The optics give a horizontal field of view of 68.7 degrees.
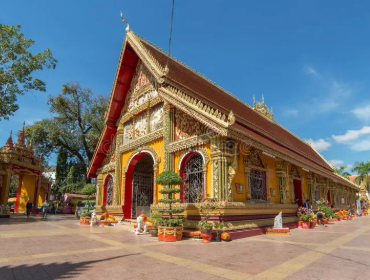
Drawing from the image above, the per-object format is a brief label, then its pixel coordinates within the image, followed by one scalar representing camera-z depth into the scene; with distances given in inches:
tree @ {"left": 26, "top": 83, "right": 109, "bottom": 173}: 1059.3
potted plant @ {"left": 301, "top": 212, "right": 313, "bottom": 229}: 493.0
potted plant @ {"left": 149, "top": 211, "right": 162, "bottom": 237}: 352.3
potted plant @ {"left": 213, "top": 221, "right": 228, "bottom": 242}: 318.0
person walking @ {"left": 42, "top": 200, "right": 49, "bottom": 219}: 770.8
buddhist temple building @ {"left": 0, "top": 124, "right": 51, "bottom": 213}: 832.9
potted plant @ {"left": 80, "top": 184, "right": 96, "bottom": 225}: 572.1
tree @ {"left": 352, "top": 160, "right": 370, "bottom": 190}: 1637.1
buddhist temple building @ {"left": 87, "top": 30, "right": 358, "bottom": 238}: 350.6
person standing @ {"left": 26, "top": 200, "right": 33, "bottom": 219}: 748.3
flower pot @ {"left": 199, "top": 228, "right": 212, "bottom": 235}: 309.7
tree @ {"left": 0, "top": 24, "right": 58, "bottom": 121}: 652.1
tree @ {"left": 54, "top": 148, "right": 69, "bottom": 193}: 1241.1
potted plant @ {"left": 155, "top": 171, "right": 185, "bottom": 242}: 324.2
